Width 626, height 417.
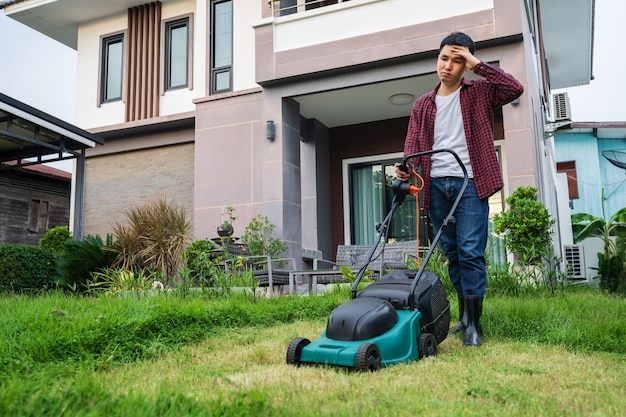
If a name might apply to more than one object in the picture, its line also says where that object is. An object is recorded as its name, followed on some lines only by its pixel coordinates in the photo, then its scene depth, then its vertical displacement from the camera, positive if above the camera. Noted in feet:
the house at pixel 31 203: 61.82 +7.88
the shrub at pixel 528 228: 23.77 +1.58
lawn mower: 10.37 -0.97
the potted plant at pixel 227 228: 32.53 +2.45
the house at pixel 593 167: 76.28 +12.40
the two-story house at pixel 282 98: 29.43 +9.81
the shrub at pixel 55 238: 41.05 +2.70
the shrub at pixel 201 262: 21.96 +0.53
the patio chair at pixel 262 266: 24.40 +0.38
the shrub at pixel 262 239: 31.04 +1.74
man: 13.10 +2.48
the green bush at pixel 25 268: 29.94 +0.53
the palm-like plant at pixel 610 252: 31.42 +0.86
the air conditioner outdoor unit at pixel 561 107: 42.19 +10.91
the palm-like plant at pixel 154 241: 27.32 +1.58
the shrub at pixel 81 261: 28.55 +0.75
